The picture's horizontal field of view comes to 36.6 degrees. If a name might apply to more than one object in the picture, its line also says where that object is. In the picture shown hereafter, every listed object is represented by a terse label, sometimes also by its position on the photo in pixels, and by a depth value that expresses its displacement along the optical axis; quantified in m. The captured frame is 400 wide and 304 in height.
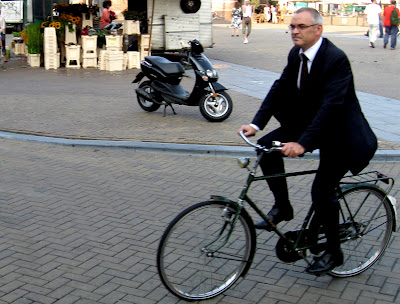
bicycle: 3.78
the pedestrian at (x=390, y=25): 22.39
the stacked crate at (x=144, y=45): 16.55
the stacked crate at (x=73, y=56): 16.29
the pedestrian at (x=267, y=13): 49.02
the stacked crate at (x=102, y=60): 16.11
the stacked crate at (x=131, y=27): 16.22
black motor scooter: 9.60
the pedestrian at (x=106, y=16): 19.66
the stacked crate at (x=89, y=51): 16.02
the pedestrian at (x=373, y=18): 23.32
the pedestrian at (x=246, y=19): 25.81
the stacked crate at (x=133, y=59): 16.38
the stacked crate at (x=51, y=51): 16.02
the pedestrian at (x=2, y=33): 18.06
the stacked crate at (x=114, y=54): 15.89
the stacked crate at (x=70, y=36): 16.20
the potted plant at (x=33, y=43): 16.38
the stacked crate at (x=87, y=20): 16.66
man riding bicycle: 3.71
